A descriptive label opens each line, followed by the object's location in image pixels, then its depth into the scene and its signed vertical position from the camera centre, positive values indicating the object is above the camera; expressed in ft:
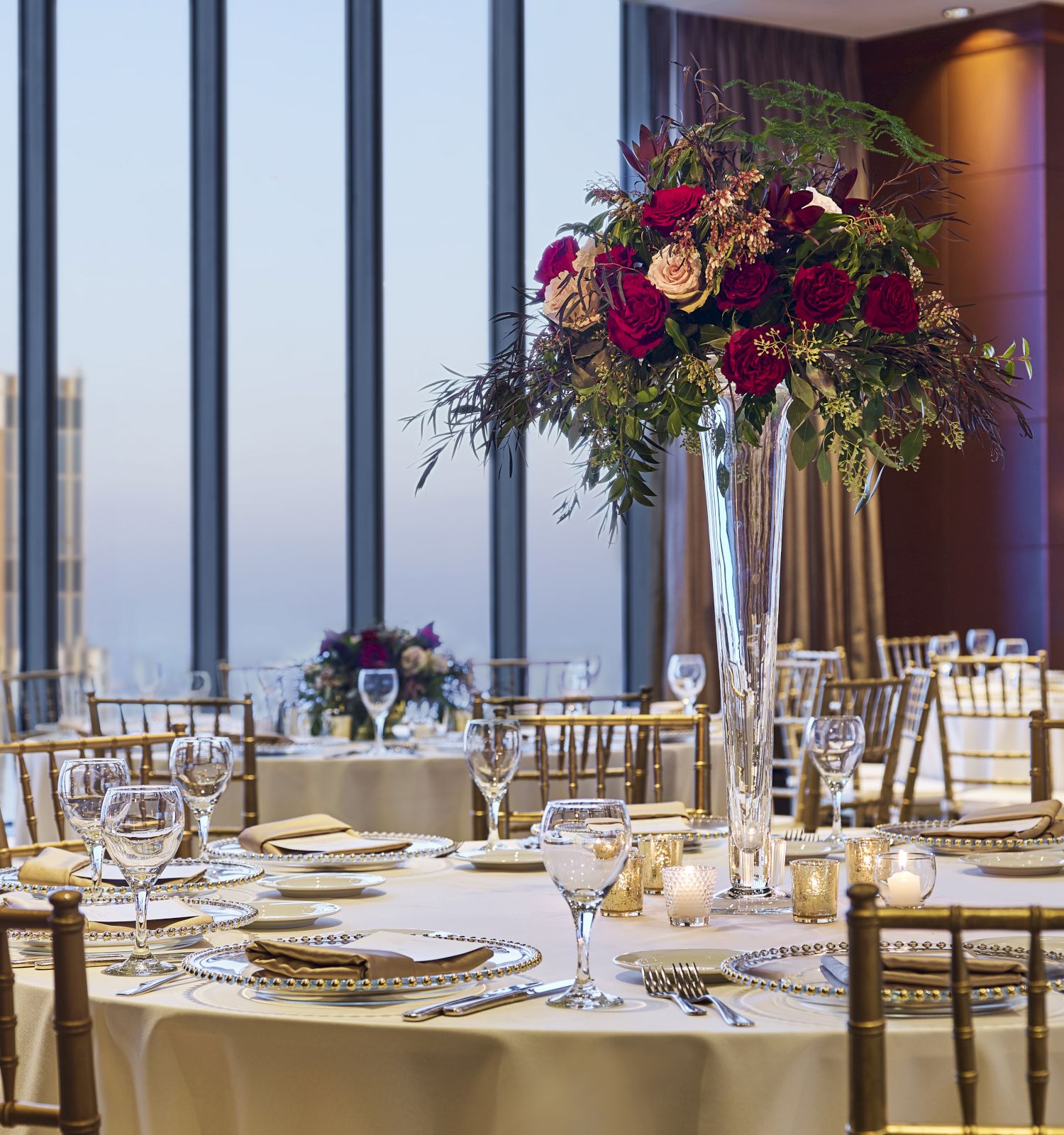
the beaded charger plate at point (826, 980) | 8.58 -0.91
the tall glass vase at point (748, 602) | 10.36 +0.13
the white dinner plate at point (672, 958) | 9.21 -0.95
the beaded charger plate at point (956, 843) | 10.99 -0.88
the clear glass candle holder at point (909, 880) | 9.53 -0.76
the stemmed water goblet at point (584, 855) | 8.71 -0.54
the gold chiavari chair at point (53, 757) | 12.18 -0.66
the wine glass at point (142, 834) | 9.21 -0.55
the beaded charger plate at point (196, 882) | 10.32 -0.92
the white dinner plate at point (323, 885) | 10.53 -0.96
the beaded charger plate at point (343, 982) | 8.82 -0.92
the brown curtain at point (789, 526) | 33.51 +1.55
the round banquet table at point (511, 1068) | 8.46 -1.07
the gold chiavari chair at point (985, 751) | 22.10 -1.13
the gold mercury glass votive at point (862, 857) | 10.10 -0.79
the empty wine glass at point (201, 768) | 10.86 -0.52
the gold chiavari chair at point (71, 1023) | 7.97 -0.80
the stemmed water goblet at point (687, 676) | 19.70 -0.46
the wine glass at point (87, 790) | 9.93 -0.51
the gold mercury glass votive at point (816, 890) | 9.97 -0.87
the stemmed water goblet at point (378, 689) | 17.10 -0.48
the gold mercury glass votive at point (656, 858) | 10.57 -0.86
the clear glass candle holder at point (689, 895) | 9.93 -0.88
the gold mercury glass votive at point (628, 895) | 10.16 -0.92
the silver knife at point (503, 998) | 8.65 -0.94
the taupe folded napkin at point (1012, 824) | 11.11 -0.83
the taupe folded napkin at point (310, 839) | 11.32 -0.91
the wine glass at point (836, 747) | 11.43 -0.51
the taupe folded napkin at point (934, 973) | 8.60 -0.85
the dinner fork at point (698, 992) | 8.56 -0.95
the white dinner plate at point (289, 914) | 9.95 -0.96
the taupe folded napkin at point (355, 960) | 8.89 -0.88
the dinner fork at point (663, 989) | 8.69 -0.95
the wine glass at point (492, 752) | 11.22 -0.50
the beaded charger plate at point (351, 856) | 11.07 -0.95
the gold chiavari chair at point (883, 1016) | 7.62 -0.69
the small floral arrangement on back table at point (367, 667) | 19.95 -0.42
